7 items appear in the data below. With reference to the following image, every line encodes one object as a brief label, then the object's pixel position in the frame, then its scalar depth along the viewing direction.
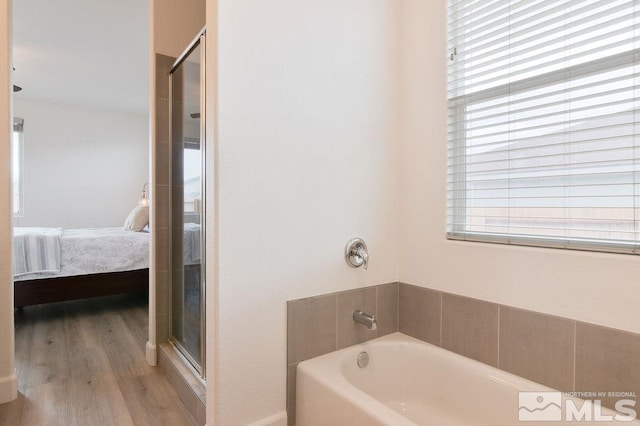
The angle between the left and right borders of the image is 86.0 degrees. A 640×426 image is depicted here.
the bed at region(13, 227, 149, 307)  3.12
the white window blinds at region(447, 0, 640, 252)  1.21
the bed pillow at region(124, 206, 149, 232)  3.99
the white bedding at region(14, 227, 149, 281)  3.31
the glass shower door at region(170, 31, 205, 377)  1.86
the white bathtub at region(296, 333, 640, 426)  1.25
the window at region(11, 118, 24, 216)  5.01
